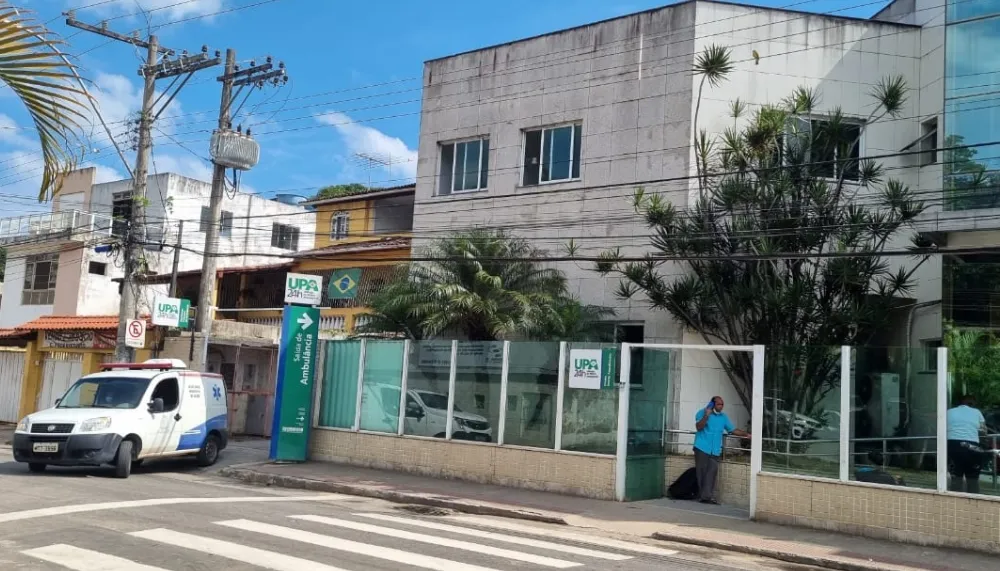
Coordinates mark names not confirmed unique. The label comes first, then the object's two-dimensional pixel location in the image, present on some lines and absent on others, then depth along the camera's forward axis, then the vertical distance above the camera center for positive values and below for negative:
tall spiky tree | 15.66 +2.96
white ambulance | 15.62 -0.98
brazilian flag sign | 26.54 +2.87
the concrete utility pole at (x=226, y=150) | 22.58 +5.71
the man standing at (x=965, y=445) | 11.34 -0.32
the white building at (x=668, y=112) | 17.77 +6.14
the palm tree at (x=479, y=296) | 17.73 +1.85
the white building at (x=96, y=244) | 34.19 +4.95
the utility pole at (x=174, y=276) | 24.54 +2.56
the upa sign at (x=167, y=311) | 22.08 +1.42
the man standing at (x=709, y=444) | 14.47 -0.64
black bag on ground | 15.06 -1.40
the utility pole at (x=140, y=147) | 22.05 +5.49
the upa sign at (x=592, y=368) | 14.98 +0.47
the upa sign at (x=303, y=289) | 18.30 +1.81
